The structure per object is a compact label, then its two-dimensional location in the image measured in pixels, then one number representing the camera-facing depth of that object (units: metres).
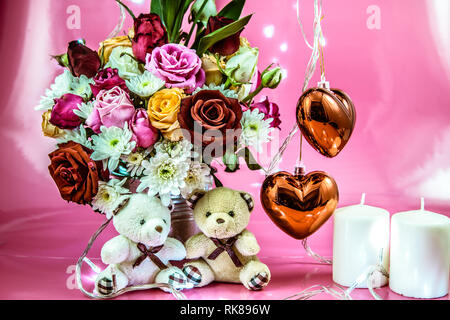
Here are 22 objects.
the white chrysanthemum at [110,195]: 1.04
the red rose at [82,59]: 1.06
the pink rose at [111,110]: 1.00
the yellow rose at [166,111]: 0.99
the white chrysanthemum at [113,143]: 1.00
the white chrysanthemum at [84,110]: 1.02
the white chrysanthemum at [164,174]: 1.00
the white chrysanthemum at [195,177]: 1.04
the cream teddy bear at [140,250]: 1.02
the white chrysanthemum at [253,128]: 1.04
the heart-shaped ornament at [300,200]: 1.01
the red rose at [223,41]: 1.07
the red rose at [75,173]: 1.00
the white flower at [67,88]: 1.07
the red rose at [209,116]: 0.95
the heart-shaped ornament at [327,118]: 0.97
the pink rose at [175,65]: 1.01
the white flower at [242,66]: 1.06
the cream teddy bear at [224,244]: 1.06
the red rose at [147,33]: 1.04
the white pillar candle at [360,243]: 1.11
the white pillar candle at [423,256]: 1.04
